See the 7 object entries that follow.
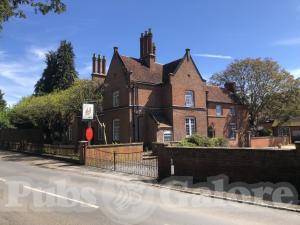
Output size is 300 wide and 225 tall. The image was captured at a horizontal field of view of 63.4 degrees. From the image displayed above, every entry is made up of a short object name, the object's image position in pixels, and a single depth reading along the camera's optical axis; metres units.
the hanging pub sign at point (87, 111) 18.98
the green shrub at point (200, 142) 19.23
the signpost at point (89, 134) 18.15
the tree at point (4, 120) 35.95
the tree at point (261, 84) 36.24
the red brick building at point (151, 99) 25.51
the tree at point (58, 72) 40.48
